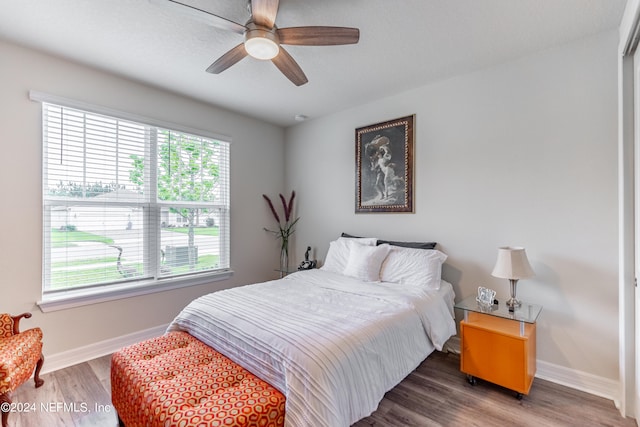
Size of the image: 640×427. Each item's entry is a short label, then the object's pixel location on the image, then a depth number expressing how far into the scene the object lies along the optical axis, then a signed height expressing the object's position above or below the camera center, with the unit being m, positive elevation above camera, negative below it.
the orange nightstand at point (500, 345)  2.01 -0.95
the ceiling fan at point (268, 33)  1.64 +1.10
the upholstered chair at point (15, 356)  1.67 -0.90
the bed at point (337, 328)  1.39 -0.69
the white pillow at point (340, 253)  3.21 -0.46
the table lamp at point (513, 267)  2.17 -0.40
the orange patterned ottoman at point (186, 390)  1.26 -0.85
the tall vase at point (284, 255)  4.32 -0.63
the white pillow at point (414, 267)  2.56 -0.50
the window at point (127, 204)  2.54 +0.09
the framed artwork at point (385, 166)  3.15 +0.54
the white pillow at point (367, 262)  2.81 -0.49
